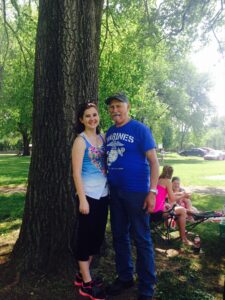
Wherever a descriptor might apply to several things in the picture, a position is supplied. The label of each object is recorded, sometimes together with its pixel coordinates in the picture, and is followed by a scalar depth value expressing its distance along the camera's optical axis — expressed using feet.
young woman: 8.70
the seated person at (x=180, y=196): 17.08
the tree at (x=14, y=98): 57.97
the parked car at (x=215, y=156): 103.86
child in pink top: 14.16
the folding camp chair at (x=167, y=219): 14.11
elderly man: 8.77
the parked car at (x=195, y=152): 130.11
